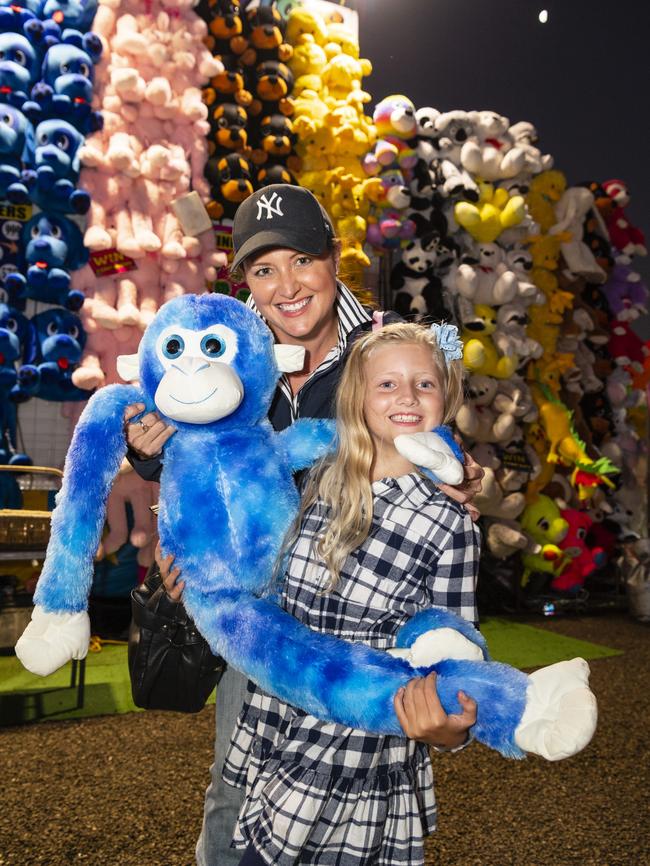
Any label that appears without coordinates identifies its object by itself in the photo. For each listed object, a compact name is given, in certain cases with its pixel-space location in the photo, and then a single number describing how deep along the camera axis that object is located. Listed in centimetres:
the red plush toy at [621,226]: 486
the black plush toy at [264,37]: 334
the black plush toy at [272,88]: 333
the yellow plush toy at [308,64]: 354
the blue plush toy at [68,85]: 292
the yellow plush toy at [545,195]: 439
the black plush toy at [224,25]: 328
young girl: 92
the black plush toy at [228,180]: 318
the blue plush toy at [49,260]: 291
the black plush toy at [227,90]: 325
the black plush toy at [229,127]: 323
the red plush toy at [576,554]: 428
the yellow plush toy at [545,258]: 436
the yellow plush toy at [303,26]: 355
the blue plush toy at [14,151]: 281
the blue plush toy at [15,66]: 285
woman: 122
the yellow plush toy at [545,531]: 418
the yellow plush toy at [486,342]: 397
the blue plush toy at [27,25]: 293
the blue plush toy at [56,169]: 287
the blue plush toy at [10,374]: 286
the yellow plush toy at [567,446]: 430
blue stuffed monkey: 83
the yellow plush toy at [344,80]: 354
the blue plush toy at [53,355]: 293
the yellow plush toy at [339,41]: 362
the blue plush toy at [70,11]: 299
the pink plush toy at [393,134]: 365
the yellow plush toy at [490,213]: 395
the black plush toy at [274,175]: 332
